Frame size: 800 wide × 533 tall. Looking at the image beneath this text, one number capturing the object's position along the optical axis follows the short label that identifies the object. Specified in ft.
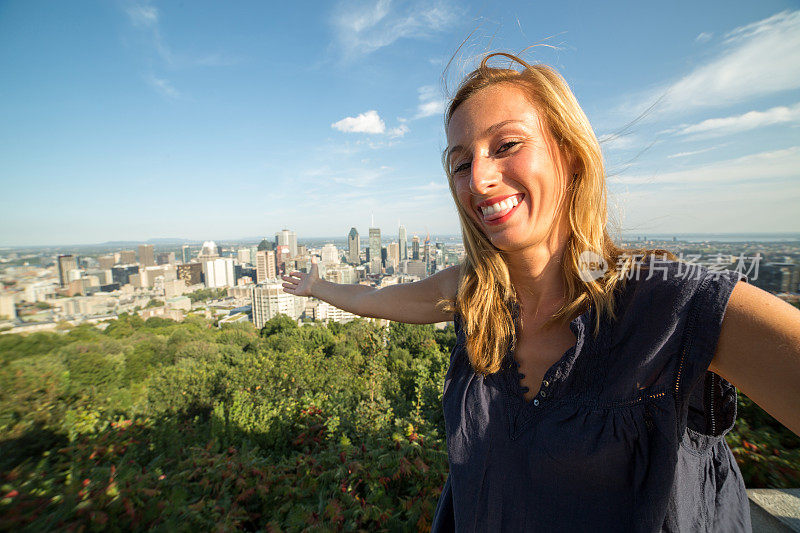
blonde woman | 2.08
